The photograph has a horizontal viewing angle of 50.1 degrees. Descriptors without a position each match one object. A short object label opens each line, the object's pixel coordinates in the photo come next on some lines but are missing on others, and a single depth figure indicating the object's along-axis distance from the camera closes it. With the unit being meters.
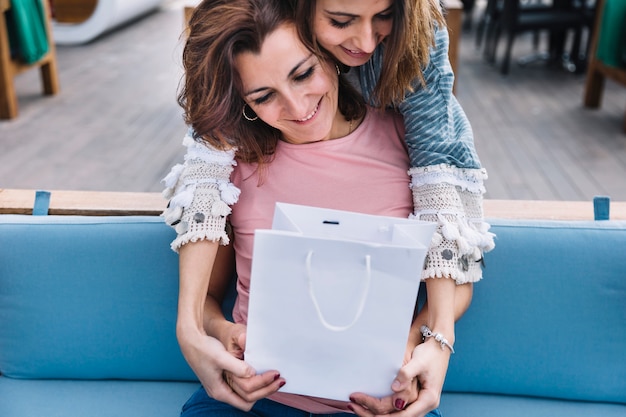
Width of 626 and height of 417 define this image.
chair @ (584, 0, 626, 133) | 4.05
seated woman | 1.07
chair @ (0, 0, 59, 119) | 3.98
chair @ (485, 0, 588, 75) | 5.15
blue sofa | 1.39
